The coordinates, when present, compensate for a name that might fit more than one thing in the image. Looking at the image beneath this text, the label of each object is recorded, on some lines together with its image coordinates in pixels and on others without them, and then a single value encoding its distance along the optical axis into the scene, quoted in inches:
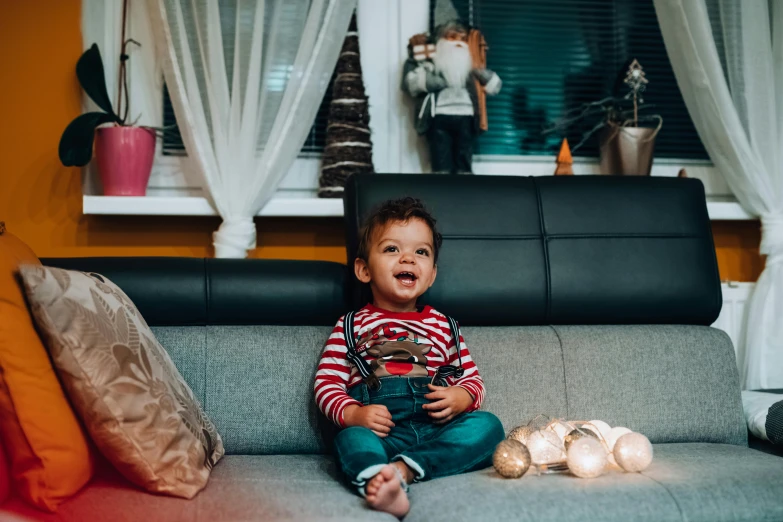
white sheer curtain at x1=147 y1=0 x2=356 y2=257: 91.5
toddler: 60.5
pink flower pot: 90.5
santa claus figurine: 97.7
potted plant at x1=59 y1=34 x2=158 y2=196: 89.1
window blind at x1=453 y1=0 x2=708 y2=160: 107.7
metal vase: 99.3
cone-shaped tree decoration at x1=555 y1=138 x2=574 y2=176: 99.2
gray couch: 69.2
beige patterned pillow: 50.7
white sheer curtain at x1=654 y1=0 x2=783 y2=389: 99.3
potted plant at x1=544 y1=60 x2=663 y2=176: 99.4
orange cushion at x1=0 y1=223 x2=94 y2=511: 48.6
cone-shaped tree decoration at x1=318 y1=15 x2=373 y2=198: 96.9
